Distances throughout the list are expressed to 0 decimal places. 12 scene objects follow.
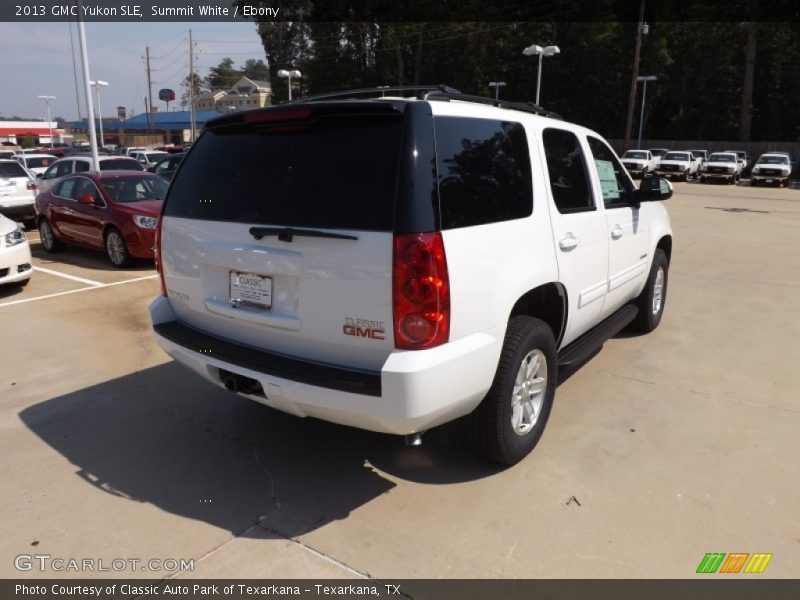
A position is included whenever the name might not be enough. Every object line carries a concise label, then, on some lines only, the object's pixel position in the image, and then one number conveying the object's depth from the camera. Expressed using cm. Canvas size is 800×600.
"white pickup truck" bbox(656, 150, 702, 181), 3341
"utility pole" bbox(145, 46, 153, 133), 7086
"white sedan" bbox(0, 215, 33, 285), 753
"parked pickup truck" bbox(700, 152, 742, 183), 3238
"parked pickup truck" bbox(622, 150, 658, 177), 3394
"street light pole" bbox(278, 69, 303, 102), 3411
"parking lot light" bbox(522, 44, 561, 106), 2785
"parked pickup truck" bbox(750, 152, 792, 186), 3109
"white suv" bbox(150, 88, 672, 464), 274
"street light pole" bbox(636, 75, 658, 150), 4329
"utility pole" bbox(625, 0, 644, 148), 3969
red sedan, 922
